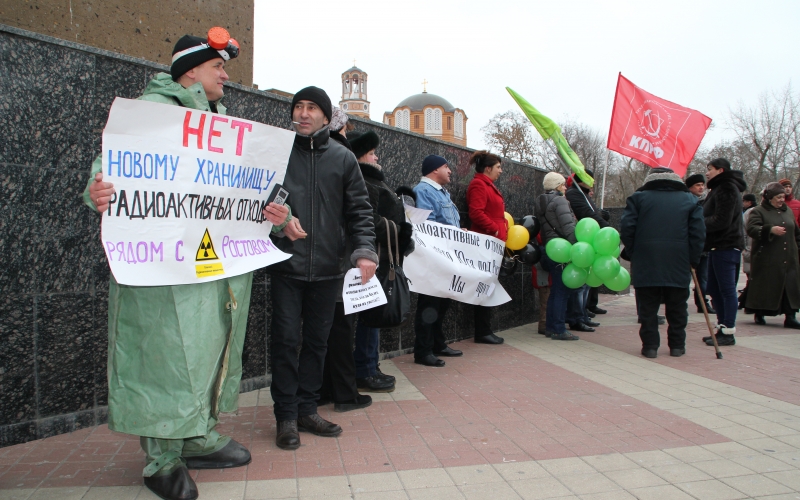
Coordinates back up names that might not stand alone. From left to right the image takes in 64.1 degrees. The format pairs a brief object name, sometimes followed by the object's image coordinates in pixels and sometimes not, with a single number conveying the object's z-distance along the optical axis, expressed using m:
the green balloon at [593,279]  7.03
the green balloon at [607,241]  6.81
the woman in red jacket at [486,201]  6.75
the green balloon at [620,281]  6.93
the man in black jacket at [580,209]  8.22
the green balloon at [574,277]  7.05
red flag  8.85
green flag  8.35
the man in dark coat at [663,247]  6.33
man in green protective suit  2.87
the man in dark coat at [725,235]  7.04
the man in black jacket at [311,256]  3.63
